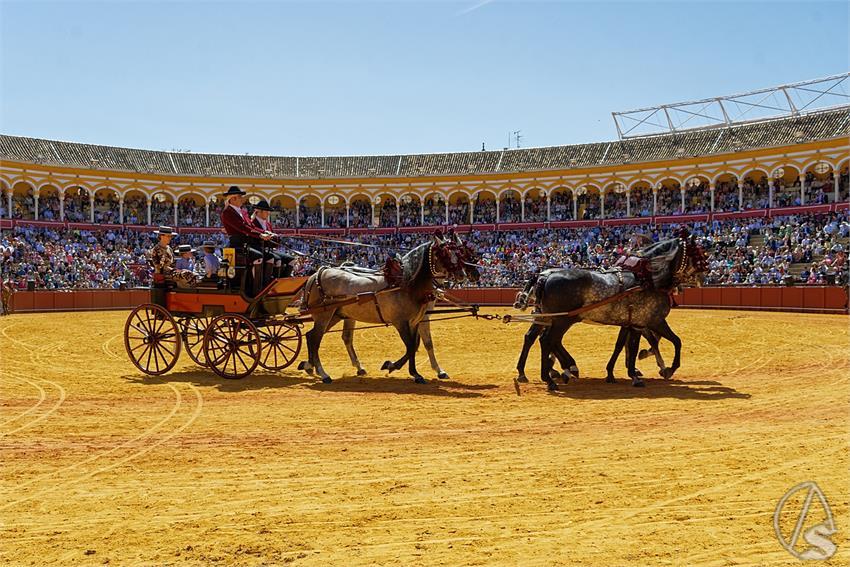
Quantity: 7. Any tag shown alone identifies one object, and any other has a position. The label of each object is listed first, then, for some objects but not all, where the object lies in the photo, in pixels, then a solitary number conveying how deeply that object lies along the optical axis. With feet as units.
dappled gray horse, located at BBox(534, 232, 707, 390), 34.86
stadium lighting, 129.29
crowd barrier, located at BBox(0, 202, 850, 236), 124.36
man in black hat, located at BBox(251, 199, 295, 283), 37.63
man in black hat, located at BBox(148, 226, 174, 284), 37.76
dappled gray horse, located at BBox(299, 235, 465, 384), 35.09
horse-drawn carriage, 36.22
